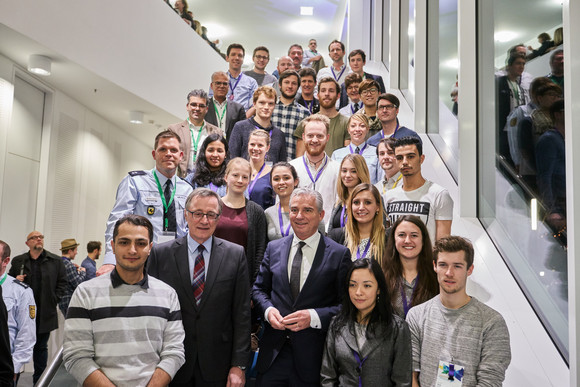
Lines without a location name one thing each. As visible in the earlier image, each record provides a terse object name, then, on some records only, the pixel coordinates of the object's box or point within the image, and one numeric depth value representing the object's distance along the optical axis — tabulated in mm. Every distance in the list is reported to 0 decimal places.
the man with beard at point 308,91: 6305
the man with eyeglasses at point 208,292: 2777
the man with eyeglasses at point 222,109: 6113
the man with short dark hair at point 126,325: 2492
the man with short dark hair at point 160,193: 3549
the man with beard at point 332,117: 5555
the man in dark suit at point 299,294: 2787
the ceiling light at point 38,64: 6738
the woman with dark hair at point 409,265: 2955
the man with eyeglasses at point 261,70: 7859
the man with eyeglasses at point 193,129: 5066
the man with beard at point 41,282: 6176
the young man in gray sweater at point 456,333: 2428
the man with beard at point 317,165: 4344
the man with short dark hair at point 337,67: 8172
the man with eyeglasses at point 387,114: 5020
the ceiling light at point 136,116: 9703
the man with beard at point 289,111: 5578
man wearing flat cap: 6602
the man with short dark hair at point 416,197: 3496
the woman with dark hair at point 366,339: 2592
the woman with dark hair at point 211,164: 4062
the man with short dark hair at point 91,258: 7809
